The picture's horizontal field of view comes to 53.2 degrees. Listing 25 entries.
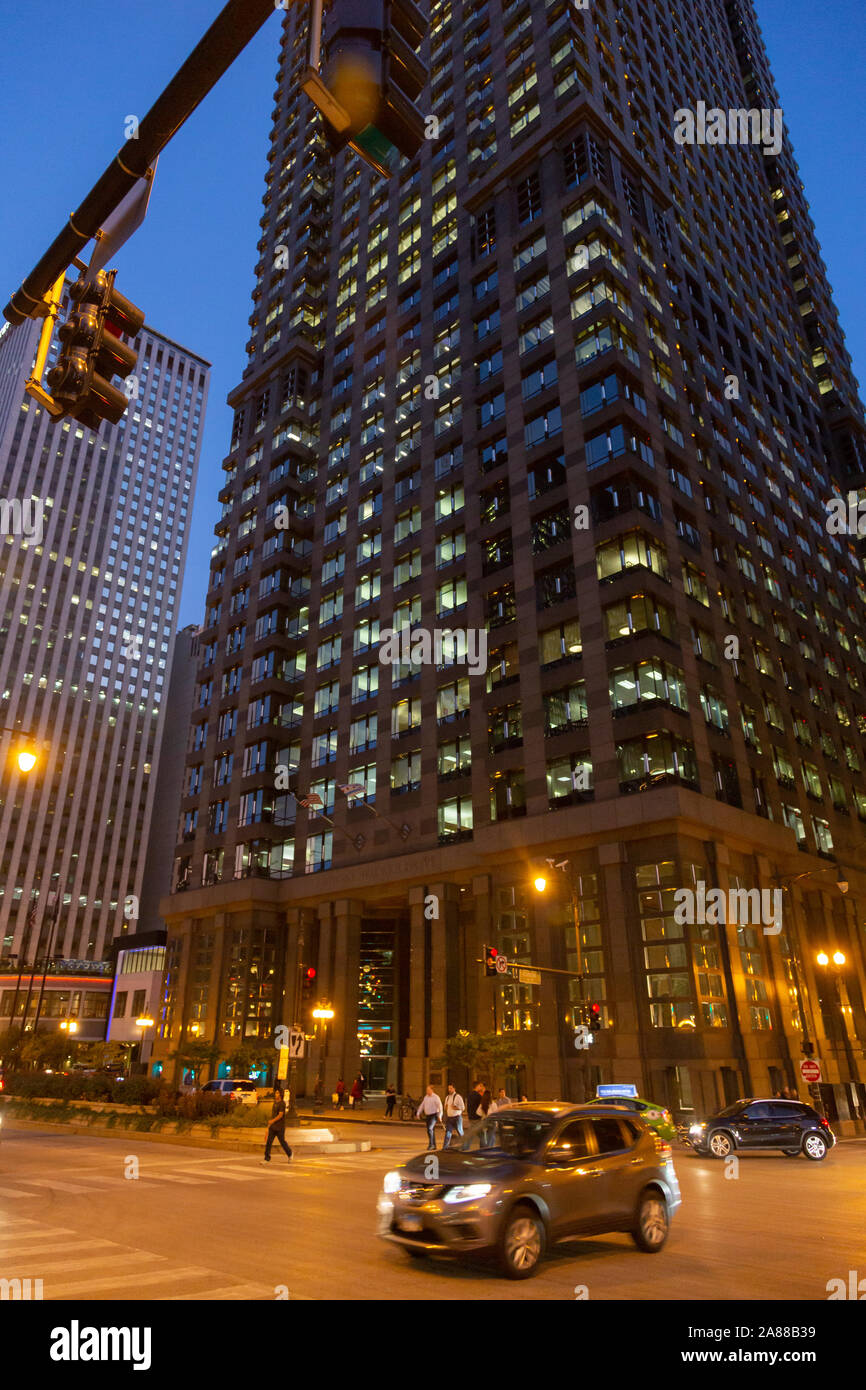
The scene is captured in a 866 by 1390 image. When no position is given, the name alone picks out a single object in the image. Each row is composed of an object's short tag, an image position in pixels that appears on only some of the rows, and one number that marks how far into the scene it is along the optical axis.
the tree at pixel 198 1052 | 49.16
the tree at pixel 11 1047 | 46.38
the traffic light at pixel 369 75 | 4.16
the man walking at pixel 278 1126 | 21.50
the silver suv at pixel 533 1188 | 9.05
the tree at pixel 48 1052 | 44.44
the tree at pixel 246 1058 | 41.25
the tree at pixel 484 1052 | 37.22
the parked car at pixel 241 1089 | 37.34
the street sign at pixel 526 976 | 33.87
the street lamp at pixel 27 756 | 18.95
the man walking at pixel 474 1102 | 35.37
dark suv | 24.22
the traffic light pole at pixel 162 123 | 4.49
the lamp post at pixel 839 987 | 48.58
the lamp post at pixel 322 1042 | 44.59
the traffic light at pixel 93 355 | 6.13
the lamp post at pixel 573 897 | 32.00
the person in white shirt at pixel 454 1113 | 24.67
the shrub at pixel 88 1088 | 33.50
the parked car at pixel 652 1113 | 25.09
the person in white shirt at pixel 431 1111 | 24.00
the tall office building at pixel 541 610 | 41.69
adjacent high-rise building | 133.75
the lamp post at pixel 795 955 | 44.58
